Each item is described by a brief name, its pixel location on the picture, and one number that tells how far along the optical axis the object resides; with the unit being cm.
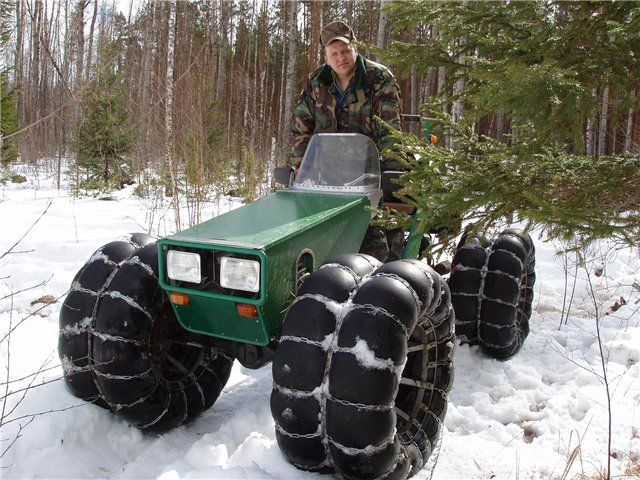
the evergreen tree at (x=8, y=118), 1180
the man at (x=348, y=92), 408
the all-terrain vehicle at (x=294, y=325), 215
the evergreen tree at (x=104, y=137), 1124
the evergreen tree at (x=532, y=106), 208
